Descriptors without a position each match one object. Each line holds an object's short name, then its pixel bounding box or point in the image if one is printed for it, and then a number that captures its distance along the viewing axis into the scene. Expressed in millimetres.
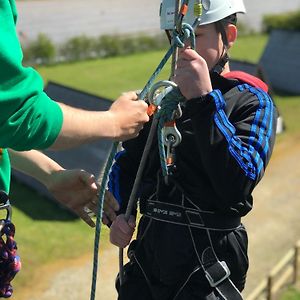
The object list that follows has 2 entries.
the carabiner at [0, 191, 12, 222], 1841
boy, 1720
